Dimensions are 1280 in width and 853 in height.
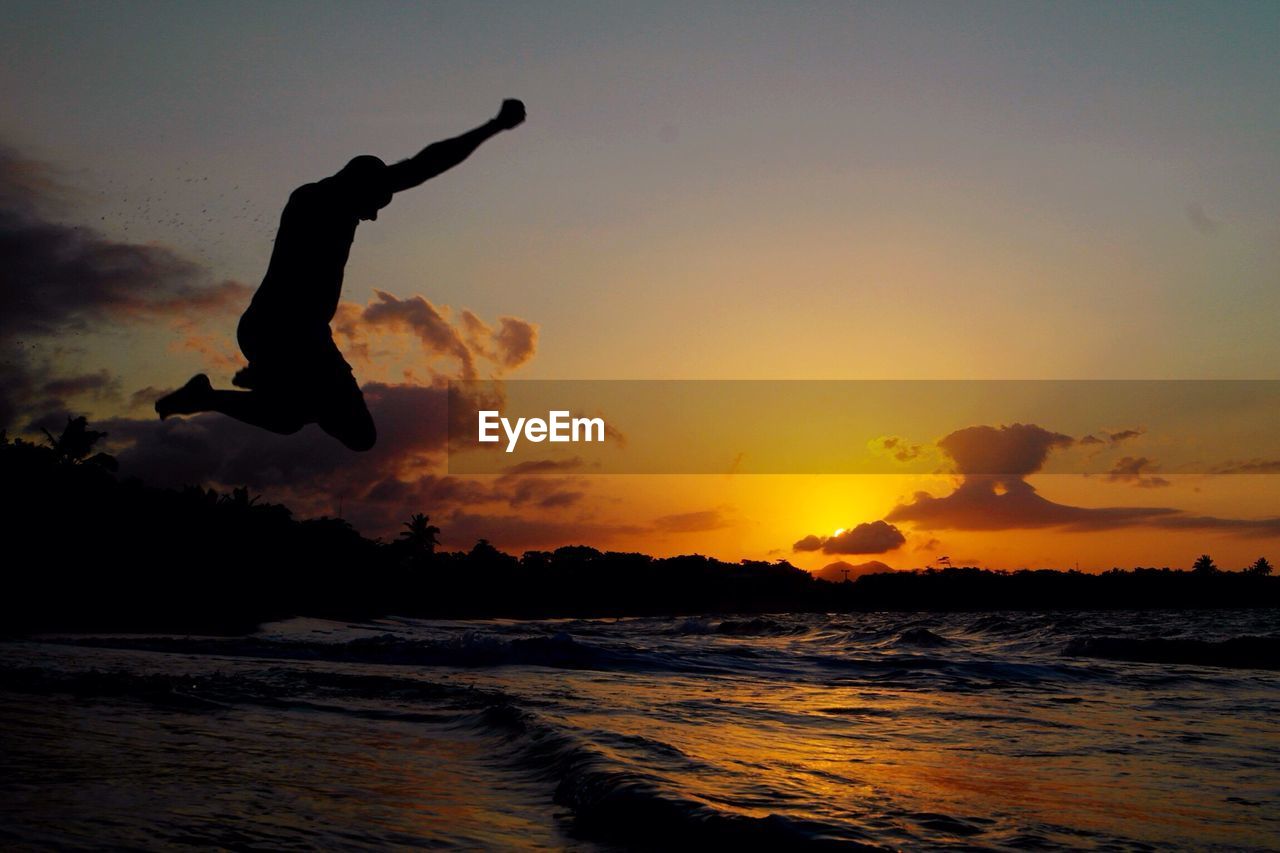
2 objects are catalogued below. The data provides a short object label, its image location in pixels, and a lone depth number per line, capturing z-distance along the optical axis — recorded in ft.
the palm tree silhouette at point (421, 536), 400.47
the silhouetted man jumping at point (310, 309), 14.14
